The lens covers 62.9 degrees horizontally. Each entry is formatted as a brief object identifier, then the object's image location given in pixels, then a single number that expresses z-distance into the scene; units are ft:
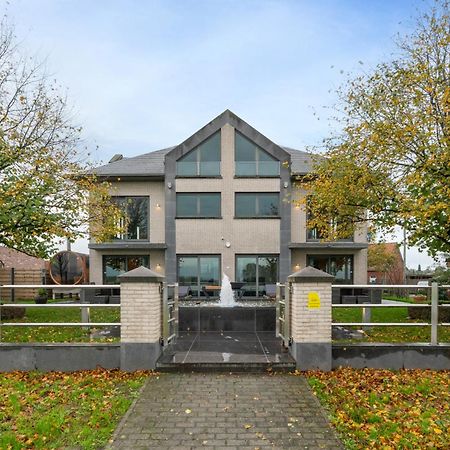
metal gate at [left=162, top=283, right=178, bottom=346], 25.59
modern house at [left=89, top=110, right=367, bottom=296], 63.21
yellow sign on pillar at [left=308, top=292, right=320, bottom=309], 23.36
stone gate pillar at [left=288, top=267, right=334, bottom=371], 23.09
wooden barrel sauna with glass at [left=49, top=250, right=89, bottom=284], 83.25
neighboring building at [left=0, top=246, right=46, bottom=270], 97.67
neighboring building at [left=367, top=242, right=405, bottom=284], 123.23
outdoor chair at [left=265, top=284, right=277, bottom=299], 55.36
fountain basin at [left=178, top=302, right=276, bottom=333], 35.12
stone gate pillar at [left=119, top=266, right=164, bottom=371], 22.98
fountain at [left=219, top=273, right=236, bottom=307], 53.89
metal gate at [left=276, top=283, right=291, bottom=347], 25.48
